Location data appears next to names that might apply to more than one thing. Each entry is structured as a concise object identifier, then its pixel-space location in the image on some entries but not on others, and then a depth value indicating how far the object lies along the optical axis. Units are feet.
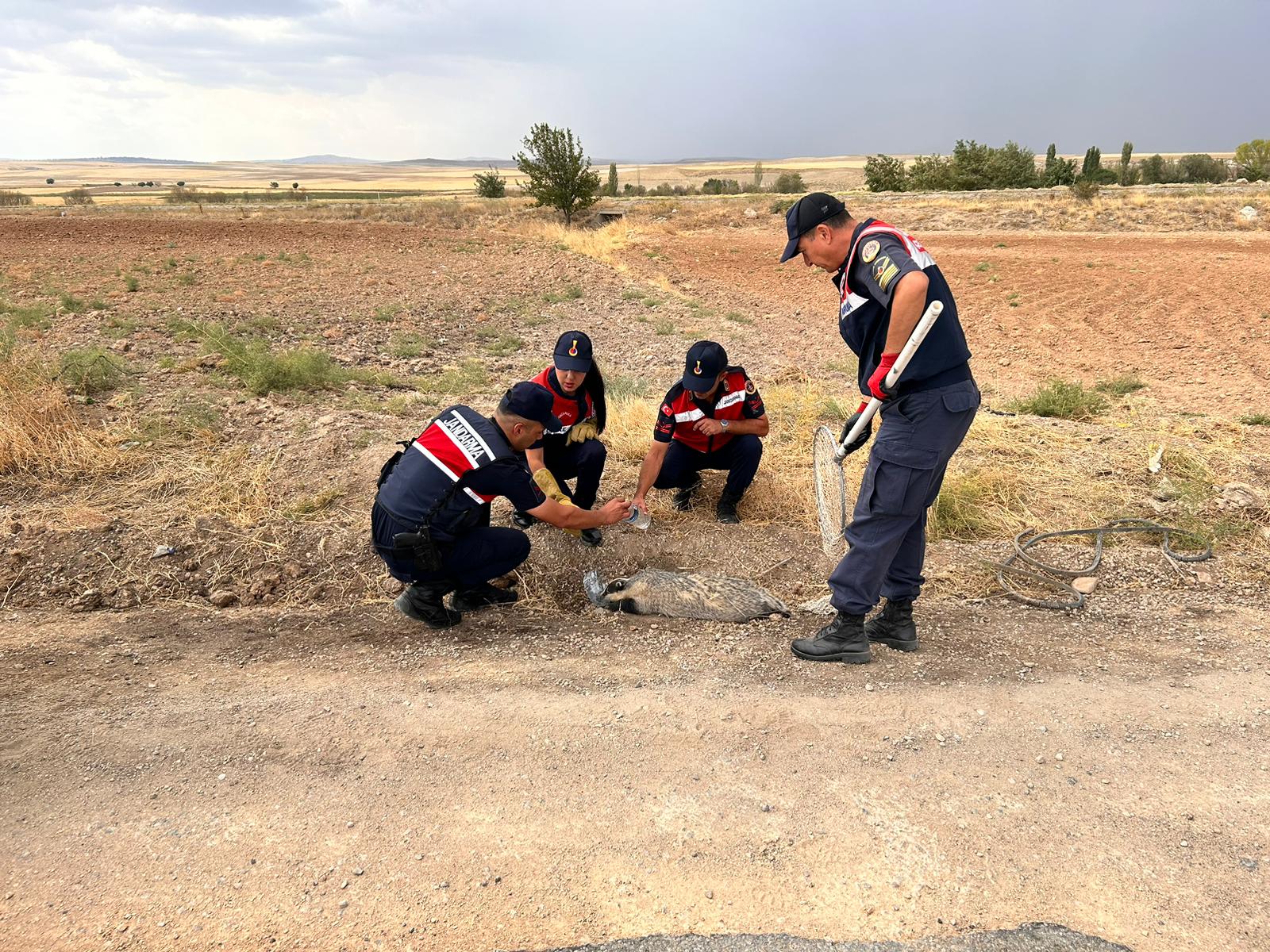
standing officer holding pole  9.71
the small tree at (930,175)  114.42
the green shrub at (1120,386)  27.55
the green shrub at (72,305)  33.24
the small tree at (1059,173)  115.03
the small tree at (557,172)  96.48
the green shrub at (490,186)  135.54
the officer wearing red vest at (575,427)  14.25
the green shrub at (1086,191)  85.35
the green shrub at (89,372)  21.07
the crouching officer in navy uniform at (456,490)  11.29
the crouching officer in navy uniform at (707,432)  14.70
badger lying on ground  12.97
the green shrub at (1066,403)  22.95
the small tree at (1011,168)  113.39
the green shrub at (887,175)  119.03
